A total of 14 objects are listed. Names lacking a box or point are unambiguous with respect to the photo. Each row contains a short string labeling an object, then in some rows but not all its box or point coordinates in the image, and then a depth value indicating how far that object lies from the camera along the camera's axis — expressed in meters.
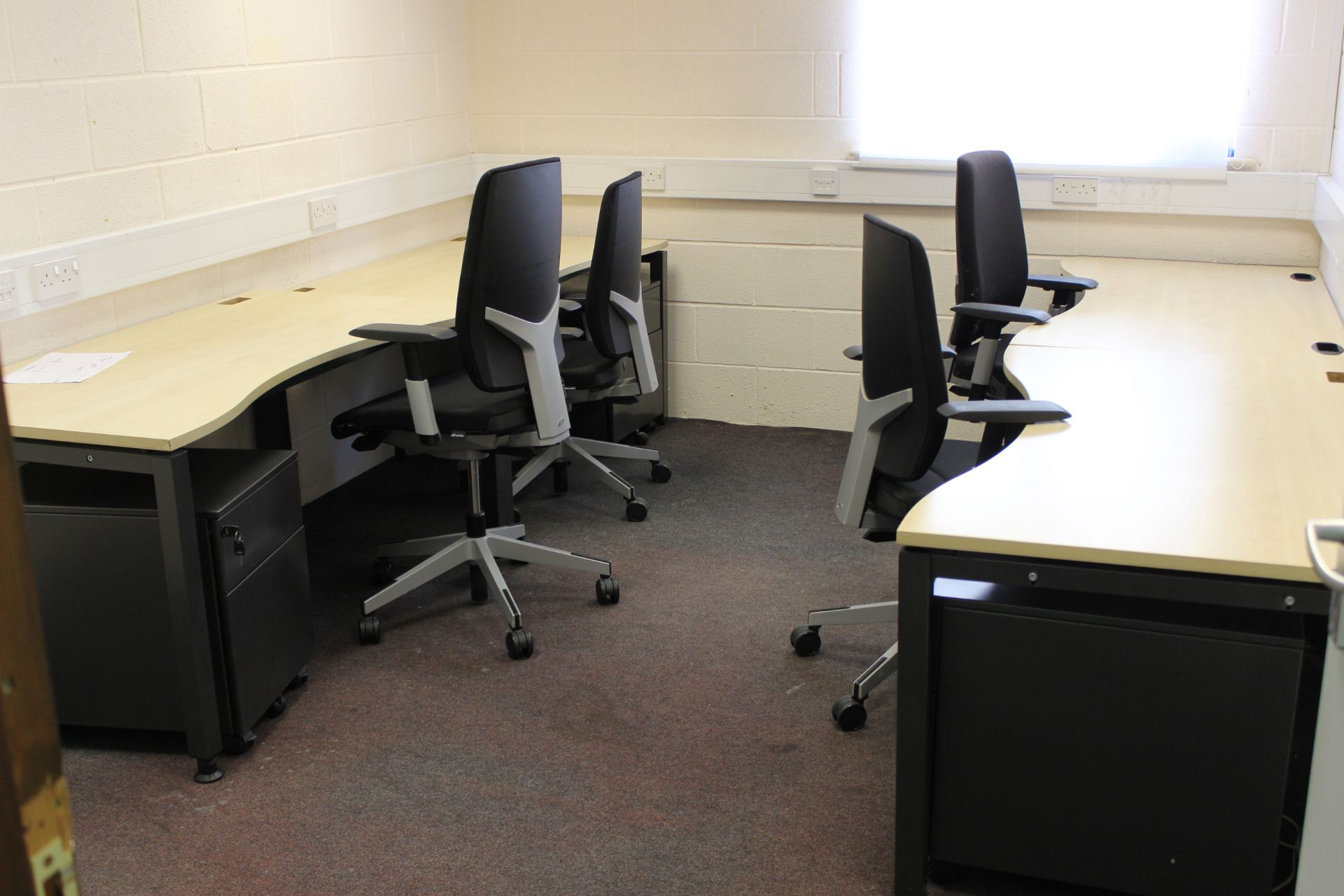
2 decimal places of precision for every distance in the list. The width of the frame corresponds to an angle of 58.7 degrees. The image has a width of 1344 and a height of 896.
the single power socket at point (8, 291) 2.68
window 3.90
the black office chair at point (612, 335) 3.55
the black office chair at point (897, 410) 2.27
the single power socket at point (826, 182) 4.39
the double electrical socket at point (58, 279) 2.78
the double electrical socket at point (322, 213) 3.77
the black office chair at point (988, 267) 3.31
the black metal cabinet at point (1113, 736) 1.78
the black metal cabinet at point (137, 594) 2.36
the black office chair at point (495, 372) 2.86
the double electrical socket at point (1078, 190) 4.07
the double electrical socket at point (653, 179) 4.59
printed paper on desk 2.62
